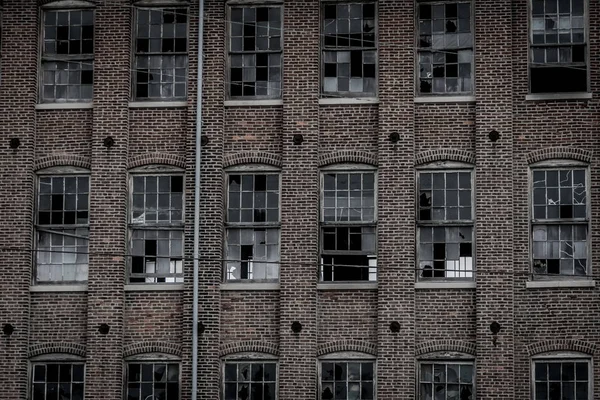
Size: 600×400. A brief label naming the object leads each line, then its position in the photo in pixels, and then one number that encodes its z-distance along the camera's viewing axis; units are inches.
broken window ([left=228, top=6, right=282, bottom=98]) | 1146.7
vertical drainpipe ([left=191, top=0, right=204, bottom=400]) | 1098.7
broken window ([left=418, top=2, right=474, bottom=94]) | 1130.0
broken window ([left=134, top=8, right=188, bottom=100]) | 1154.7
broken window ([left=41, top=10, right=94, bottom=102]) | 1163.3
